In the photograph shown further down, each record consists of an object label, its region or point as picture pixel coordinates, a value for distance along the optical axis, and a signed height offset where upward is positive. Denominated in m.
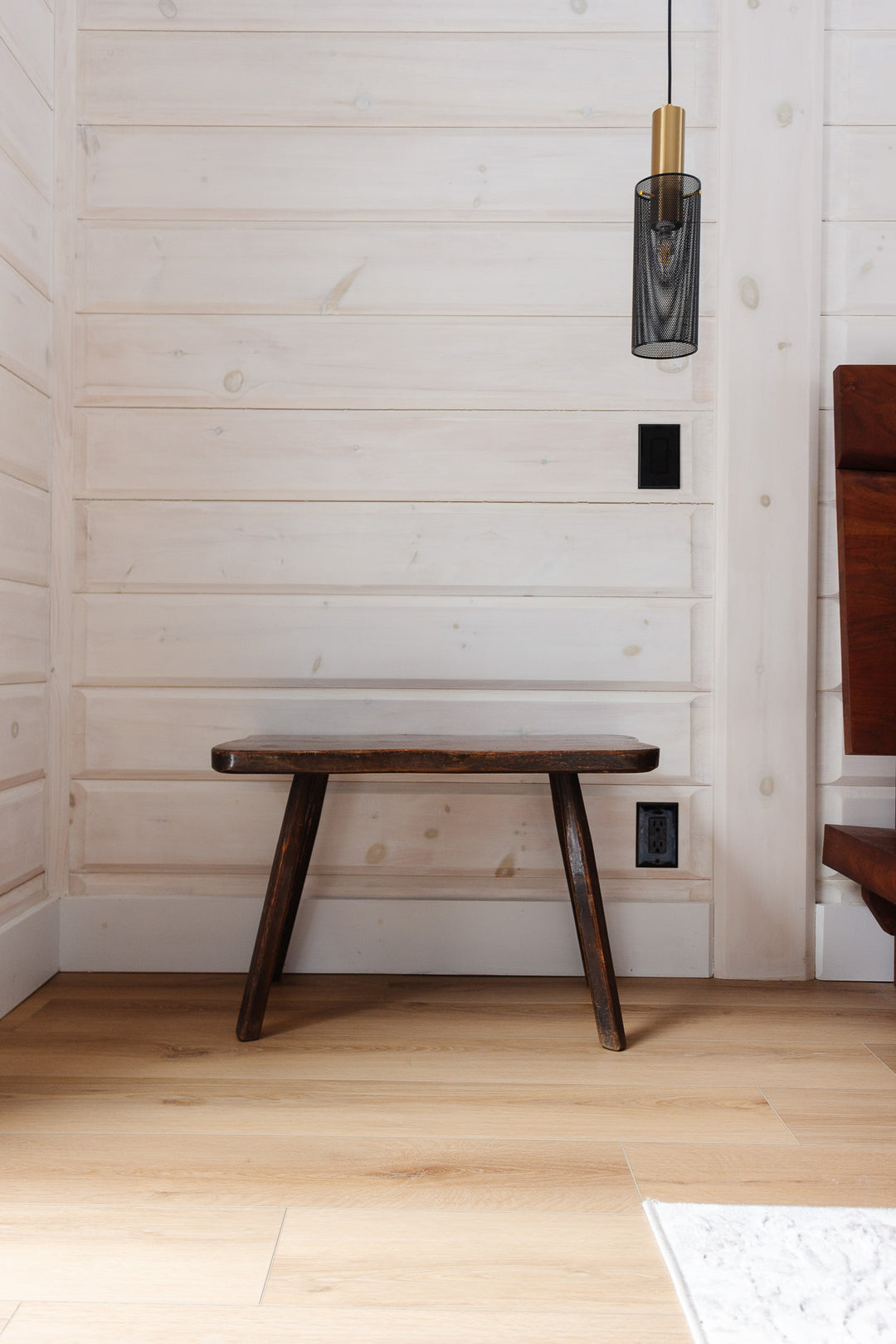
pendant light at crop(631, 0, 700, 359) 1.16 +0.55
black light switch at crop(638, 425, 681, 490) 1.77 +0.38
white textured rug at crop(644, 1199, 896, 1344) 0.82 -0.61
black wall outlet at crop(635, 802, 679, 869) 1.77 -0.36
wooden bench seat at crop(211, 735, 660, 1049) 1.40 -0.18
